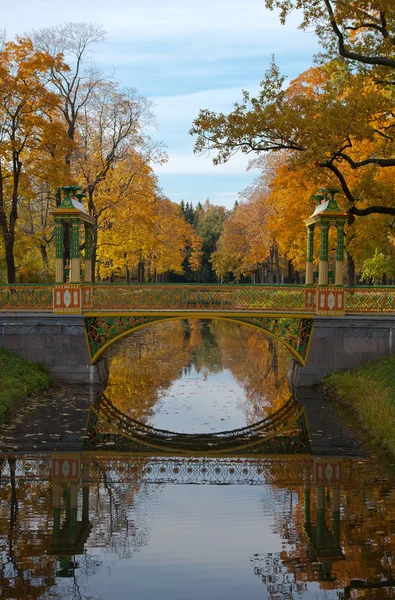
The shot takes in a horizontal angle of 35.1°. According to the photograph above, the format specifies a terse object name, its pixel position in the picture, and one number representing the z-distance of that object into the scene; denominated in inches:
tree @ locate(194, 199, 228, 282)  2851.9
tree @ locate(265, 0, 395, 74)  505.7
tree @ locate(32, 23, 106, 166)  1032.8
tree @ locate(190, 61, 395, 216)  530.0
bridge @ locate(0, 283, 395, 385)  754.8
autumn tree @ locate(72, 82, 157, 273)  1097.4
